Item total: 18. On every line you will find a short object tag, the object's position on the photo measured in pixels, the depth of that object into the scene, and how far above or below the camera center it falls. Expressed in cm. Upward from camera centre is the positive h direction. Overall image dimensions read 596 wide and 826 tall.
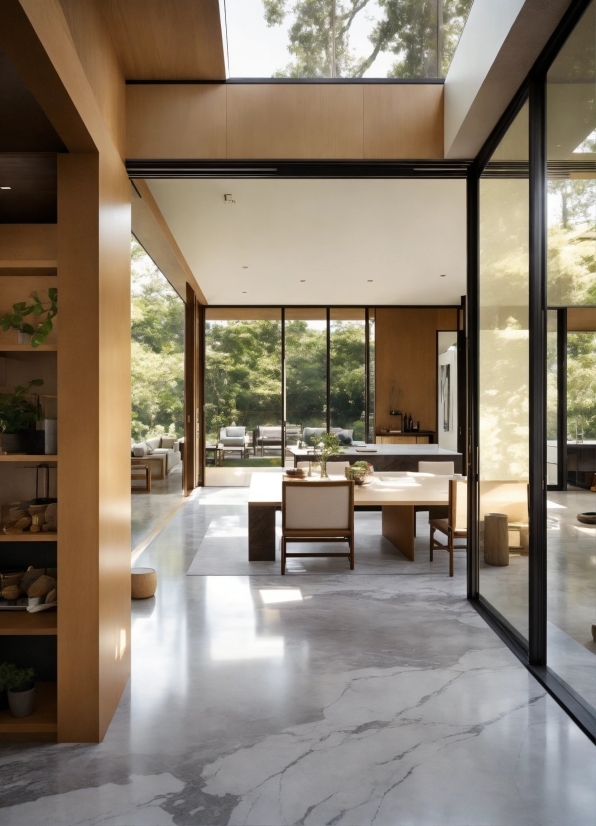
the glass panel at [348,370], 1169 +78
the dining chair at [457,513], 509 -83
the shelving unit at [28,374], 271 +19
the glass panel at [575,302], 253 +46
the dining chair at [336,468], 698 -62
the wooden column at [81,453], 269 -18
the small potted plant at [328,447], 627 -36
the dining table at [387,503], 541 -78
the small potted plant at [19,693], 274 -123
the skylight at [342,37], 362 +222
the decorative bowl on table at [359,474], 615 -62
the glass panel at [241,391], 1154 +38
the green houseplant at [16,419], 284 -3
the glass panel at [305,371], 1168 +76
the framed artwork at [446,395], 1141 +30
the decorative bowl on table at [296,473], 614 -60
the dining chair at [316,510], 527 -82
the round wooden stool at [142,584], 471 -129
